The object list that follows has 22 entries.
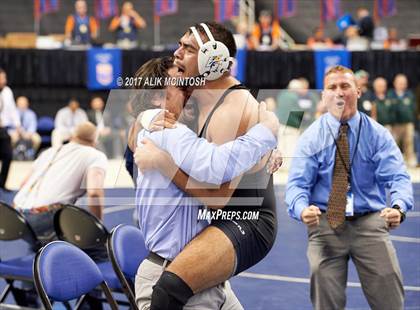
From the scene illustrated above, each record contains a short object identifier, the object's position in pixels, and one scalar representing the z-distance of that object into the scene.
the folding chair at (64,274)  4.60
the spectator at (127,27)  18.16
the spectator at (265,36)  18.09
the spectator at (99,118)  13.81
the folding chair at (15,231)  6.20
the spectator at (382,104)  15.28
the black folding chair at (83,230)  6.09
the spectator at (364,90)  12.34
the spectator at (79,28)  17.48
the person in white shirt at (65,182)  6.79
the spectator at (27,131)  15.71
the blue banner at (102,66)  16.81
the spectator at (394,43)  18.59
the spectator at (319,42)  18.27
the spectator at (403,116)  15.78
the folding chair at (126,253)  5.19
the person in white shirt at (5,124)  12.59
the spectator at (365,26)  18.55
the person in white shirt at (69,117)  15.70
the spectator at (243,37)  17.38
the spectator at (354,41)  18.03
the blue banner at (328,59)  17.47
